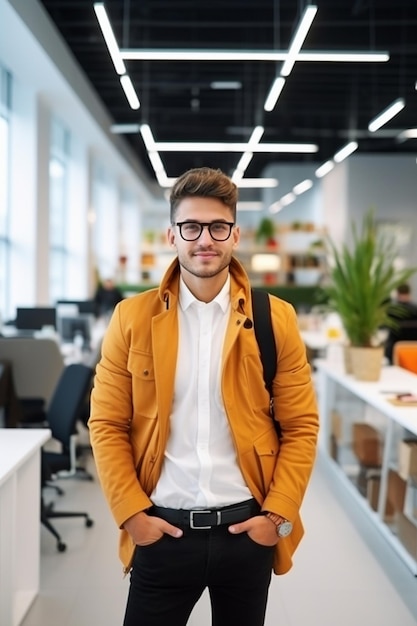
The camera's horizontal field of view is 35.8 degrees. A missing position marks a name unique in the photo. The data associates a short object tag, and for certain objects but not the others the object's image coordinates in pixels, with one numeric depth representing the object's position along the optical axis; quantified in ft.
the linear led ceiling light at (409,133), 26.89
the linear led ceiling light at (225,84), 28.58
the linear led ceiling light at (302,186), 39.29
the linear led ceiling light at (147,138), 24.36
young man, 5.04
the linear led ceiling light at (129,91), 18.39
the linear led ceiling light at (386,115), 21.99
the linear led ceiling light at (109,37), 14.28
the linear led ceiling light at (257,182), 39.74
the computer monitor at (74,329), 24.11
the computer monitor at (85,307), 27.78
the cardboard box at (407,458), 10.61
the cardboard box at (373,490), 12.78
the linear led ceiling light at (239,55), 16.70
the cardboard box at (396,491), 11.30
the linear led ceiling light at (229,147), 26.53
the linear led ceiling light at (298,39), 14.34
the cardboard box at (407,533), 10.49
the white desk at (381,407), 11.04
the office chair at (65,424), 11.81
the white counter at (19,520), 8.11
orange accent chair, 18.63
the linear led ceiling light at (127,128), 26.84
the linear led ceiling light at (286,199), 44.84
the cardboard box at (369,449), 13.75
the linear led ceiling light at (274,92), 19.01
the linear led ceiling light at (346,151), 28.01
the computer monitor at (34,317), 22.12
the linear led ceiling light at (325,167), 33.13
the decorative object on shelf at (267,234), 44.73
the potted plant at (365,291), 14.42
